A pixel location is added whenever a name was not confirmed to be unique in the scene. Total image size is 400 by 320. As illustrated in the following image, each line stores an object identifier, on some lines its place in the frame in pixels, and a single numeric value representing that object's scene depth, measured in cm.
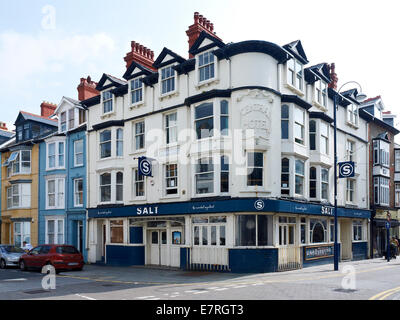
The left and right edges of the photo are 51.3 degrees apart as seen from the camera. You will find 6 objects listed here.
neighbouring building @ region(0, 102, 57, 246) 3089
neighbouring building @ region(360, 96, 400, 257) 3056
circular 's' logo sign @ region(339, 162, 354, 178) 2071
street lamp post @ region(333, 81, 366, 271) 1938
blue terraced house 2775
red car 2070
